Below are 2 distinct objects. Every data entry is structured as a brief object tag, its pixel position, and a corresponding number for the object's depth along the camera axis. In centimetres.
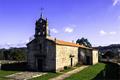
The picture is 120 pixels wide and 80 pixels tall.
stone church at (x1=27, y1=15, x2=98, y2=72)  1720
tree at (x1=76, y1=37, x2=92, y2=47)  4484
